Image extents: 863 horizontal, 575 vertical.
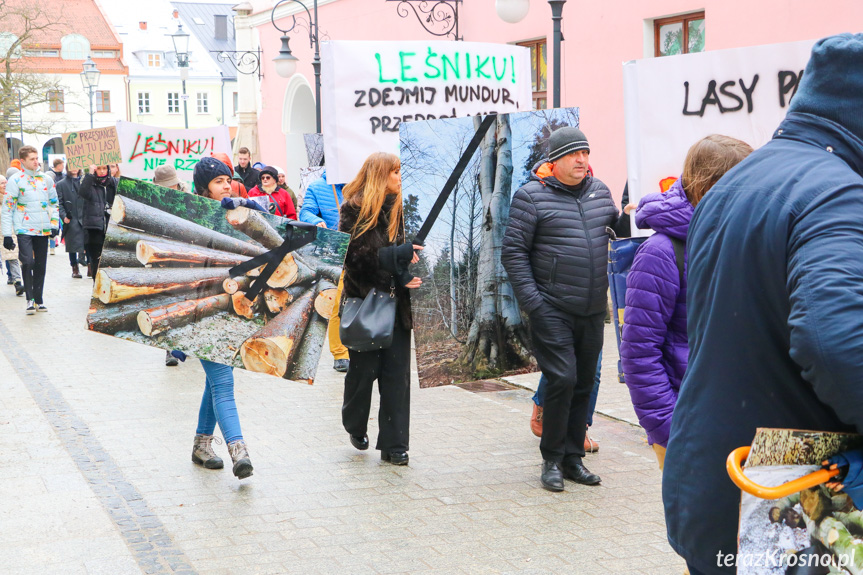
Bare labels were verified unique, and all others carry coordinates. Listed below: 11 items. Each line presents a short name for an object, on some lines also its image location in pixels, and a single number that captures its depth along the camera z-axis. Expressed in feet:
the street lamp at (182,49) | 89.66
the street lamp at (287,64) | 54.90
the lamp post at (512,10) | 36.99
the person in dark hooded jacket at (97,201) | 48.80
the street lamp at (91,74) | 110.73
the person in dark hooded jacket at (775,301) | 6.00
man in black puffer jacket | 17.33
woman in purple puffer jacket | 11.90
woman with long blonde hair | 19.26
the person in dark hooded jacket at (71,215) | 54.95
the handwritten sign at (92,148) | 51.67
